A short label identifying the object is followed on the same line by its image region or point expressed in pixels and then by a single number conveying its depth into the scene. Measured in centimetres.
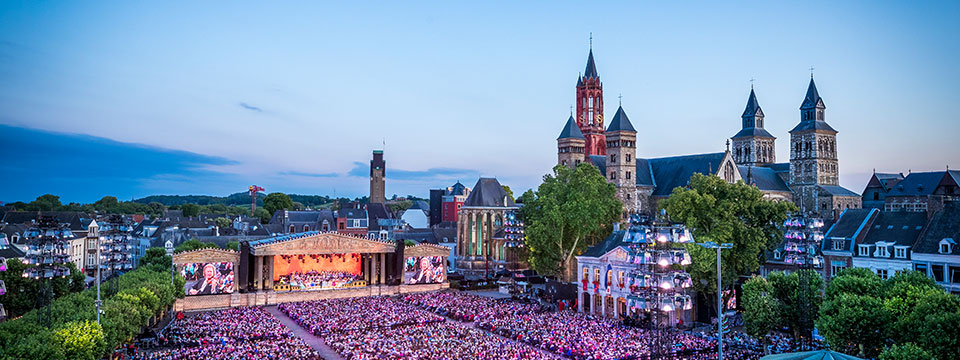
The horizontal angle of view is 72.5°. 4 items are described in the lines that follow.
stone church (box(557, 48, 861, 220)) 7106
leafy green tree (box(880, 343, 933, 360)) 2201
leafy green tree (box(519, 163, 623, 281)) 5691
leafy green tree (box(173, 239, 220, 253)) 6238
